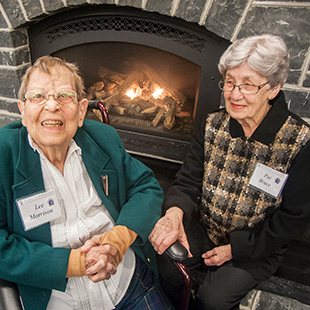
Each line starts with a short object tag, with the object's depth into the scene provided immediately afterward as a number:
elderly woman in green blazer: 0.88
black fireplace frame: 1.59
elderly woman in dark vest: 1.06
